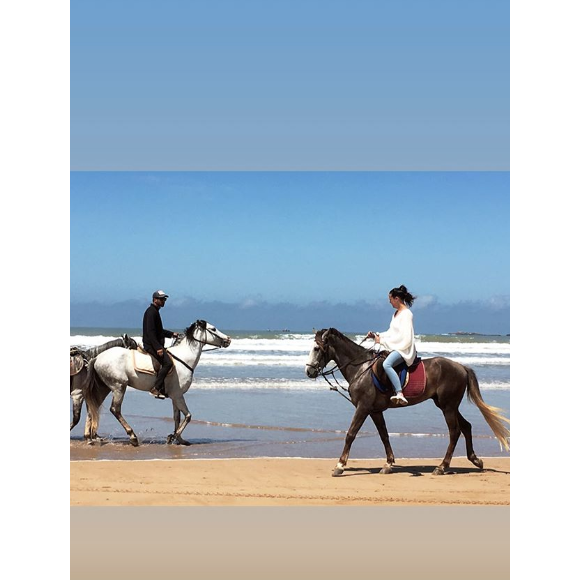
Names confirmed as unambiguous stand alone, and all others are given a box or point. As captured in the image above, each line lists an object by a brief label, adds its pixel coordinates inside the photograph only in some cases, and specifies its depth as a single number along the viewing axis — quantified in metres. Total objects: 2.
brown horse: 8.87
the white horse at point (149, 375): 11.52
